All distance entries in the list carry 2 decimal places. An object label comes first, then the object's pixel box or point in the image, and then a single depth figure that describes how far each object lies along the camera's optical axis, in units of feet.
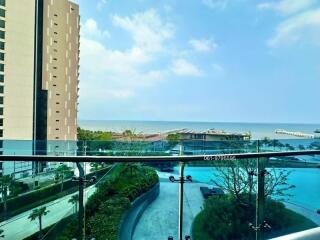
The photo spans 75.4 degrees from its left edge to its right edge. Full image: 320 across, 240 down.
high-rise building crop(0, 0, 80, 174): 69.18
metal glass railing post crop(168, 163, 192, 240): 4.70
